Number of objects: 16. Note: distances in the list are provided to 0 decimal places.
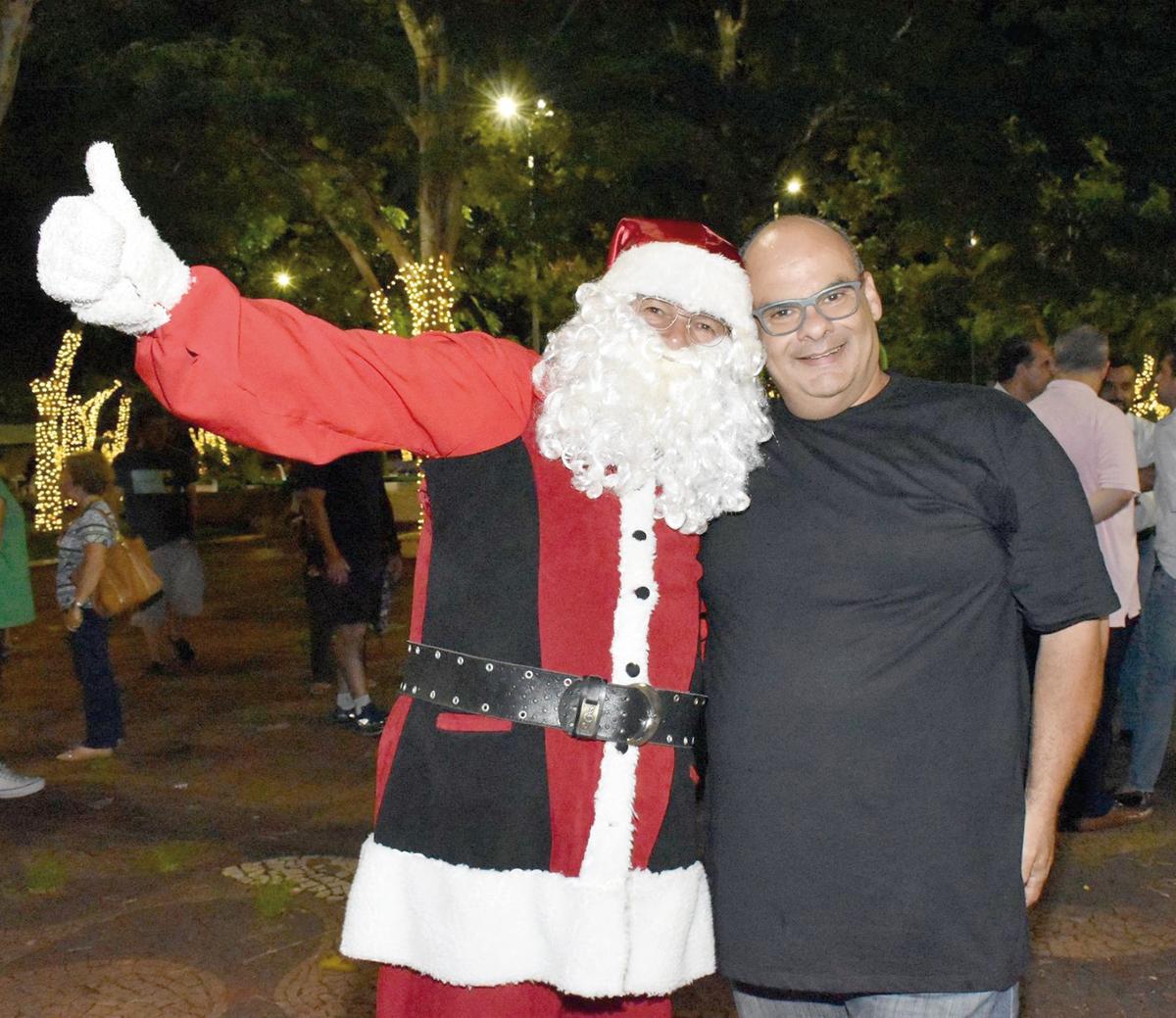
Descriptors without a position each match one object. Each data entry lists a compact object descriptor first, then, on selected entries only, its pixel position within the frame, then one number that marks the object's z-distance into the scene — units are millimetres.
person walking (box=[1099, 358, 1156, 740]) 7027
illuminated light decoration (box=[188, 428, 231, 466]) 30375
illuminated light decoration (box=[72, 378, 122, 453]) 24859
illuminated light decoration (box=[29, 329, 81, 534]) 24156
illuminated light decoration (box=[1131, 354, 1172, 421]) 20359
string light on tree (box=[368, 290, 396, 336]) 20797
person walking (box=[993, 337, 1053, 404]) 6570
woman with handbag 7379
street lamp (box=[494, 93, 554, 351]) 18125
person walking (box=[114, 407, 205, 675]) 9492
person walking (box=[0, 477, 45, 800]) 6785
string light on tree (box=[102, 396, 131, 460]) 27188
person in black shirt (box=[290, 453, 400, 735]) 7906
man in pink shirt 5738
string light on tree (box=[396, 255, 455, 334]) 18688
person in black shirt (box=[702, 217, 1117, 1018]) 2572
